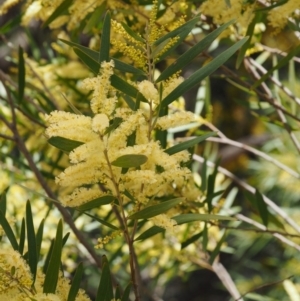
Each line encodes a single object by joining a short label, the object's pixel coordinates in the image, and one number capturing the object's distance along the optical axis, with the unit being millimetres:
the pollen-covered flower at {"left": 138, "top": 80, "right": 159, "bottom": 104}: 1302
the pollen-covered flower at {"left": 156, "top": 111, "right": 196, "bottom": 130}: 1326
